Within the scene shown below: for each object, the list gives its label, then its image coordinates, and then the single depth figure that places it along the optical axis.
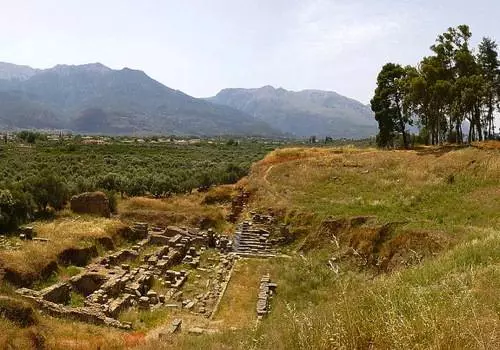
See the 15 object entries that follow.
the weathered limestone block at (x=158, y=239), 31.17
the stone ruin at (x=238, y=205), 38.00
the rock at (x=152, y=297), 20.89
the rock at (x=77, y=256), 24.05
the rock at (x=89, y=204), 33.50
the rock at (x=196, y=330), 14.98
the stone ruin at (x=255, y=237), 29.52
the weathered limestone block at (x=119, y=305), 18.61
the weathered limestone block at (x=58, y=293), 18.70
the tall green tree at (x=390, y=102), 51.59
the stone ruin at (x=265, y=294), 18.61
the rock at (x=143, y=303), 20.08
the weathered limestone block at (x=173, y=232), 32.97
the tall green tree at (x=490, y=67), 47.62
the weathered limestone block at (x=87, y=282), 21.64
